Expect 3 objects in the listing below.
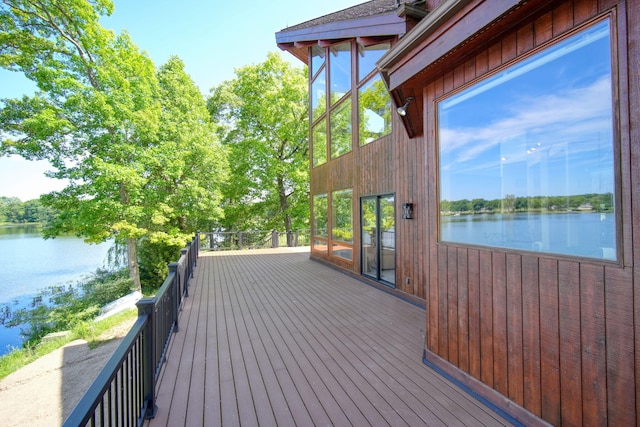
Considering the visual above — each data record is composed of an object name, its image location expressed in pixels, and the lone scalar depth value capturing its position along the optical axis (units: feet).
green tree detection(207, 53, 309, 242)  50.14
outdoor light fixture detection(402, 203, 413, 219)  15.90
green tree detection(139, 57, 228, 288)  37.20
